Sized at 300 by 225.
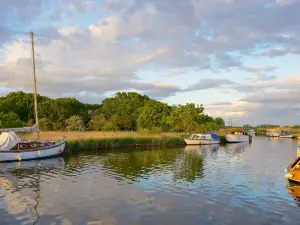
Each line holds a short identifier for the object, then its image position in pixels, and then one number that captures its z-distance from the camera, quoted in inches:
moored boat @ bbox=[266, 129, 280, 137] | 3654.0
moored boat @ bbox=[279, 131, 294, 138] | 3418.3
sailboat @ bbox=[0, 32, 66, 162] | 1114.1
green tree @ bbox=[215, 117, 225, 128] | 5775.6
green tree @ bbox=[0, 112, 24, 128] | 1647.1
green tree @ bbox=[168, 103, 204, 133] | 2485.5
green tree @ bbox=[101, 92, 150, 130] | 2827.3
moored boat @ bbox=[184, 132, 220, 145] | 2072.8
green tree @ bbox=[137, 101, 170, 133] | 2608.3
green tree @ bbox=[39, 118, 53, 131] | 2215.7
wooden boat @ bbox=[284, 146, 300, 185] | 697.6
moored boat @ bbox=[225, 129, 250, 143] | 2471.7
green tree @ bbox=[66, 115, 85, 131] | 2402.9
